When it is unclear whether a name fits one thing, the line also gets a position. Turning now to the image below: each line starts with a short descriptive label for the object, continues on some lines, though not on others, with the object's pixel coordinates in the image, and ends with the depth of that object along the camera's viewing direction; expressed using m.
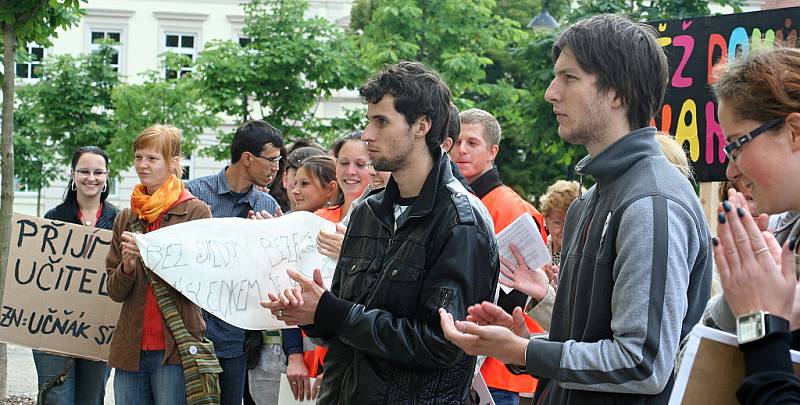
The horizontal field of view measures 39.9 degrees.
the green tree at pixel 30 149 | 30.00
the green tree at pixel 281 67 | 22.89
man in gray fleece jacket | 2.82
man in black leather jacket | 3.64
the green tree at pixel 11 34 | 8.23
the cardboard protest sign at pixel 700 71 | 6.48
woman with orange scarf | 5.93
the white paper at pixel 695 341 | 2.22
